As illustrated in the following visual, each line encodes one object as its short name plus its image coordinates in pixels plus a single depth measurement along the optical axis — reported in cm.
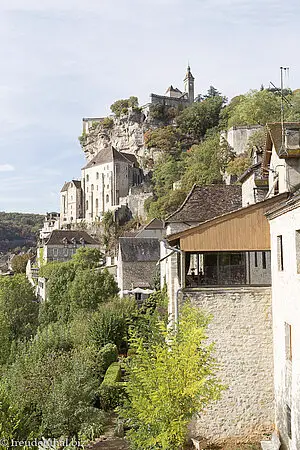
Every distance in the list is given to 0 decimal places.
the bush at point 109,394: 2115
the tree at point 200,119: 9782
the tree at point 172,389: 1301
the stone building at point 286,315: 1161
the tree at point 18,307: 4063
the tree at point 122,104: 11281
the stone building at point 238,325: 1455
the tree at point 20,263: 8544
